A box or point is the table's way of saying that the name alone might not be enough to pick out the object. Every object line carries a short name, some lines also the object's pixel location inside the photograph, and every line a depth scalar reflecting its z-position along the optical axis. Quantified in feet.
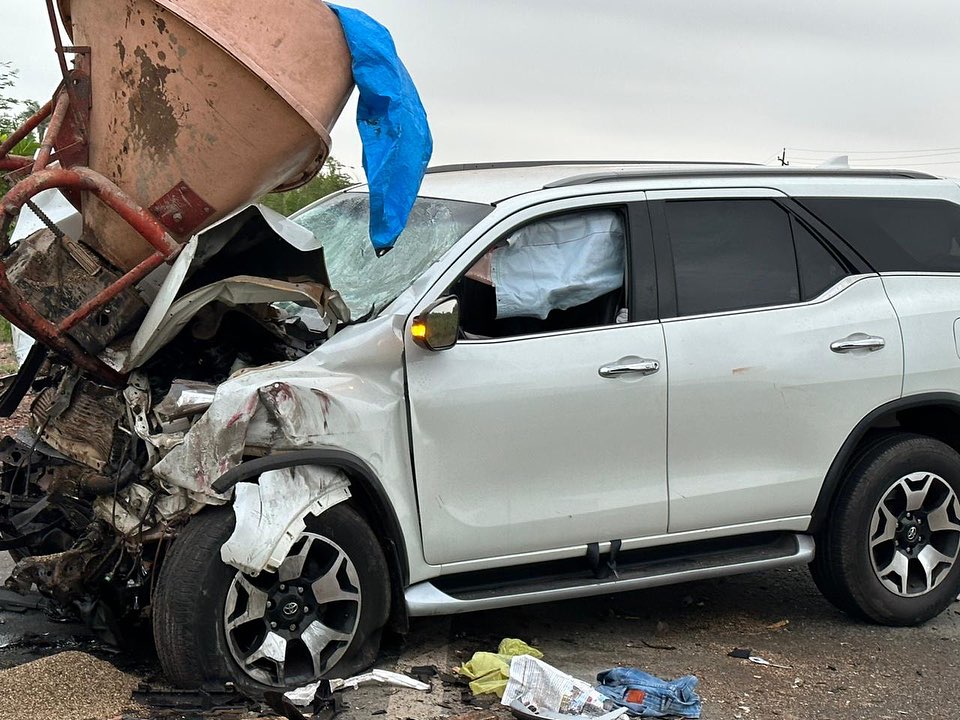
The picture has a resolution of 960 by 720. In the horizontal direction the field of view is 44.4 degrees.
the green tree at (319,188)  40.29
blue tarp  14.92
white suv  13.83
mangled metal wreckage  13.64
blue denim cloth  14.12
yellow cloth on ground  14.28
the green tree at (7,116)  41.60
